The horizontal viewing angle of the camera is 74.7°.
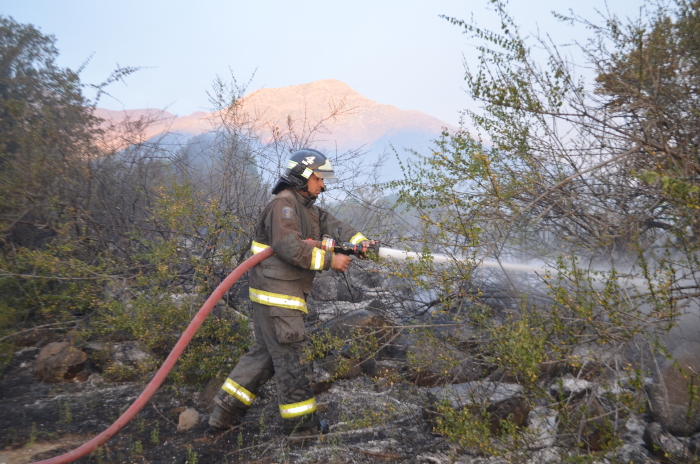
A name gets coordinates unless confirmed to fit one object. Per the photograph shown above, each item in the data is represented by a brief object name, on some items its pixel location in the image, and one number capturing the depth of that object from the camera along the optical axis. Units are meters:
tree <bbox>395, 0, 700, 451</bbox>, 2.54
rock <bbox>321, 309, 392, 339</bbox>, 4.57
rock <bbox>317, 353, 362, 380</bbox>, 4.42
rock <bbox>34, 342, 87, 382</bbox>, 4.28
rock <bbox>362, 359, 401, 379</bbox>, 4.32
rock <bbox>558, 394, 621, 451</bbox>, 2.35
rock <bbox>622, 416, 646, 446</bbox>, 3.25
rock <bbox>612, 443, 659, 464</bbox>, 3.01
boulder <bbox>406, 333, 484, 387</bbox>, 3.08
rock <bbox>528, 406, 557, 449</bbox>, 3.38
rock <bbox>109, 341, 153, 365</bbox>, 4.56
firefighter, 3.36
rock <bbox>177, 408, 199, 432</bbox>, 3.62
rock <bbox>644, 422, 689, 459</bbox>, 3.01
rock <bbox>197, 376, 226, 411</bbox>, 3.98
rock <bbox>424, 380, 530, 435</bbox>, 3.10
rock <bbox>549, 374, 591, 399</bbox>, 3.52
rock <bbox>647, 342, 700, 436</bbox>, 3.07
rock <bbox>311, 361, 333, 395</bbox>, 4.26
